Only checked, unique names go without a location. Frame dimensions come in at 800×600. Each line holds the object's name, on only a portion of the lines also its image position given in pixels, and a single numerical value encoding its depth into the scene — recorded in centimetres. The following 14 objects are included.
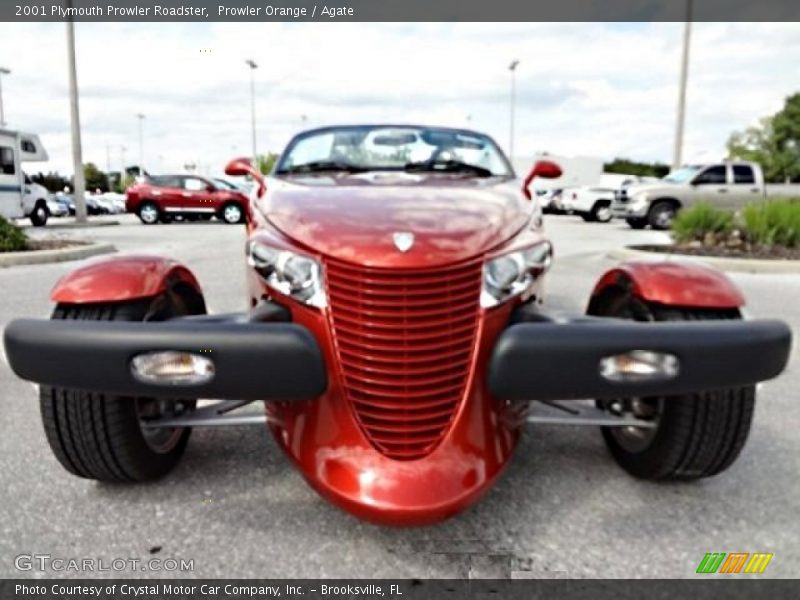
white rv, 1703
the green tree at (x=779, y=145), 6009
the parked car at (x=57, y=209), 3350
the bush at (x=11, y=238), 1024
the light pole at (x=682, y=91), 1922
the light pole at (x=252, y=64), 4062
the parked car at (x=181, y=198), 2283
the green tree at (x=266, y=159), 5622
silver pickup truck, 1617
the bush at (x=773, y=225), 1014
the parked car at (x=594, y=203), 2173
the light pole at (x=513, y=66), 4516
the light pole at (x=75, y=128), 1862
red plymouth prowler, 194
